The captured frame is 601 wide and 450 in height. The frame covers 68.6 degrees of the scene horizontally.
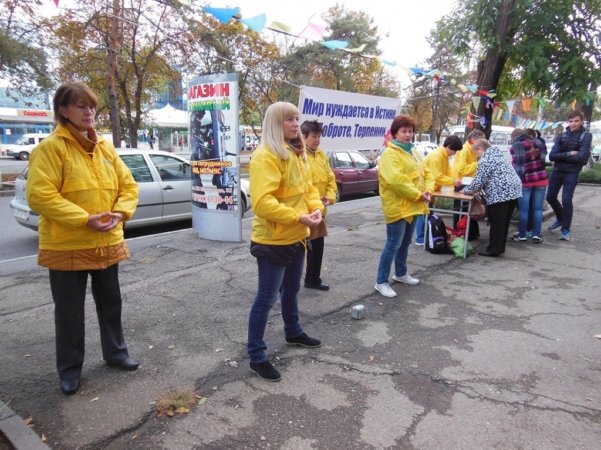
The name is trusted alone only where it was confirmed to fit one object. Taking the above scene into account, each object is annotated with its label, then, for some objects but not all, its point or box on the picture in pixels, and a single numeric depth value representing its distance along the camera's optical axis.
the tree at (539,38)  7.14
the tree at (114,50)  14.80
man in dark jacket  6.73
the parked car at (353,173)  13.16
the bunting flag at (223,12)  4.62
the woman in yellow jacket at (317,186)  4.41
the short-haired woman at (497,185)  5.85
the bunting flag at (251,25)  4.96
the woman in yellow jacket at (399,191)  4.35
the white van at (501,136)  27.46
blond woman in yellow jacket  2.73
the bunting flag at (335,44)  6.05
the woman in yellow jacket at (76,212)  2.50
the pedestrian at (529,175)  6.72
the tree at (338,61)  26.67
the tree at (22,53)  13.72
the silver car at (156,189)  7.33
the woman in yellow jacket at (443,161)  6.24
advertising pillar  6.43
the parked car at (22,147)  33.28
